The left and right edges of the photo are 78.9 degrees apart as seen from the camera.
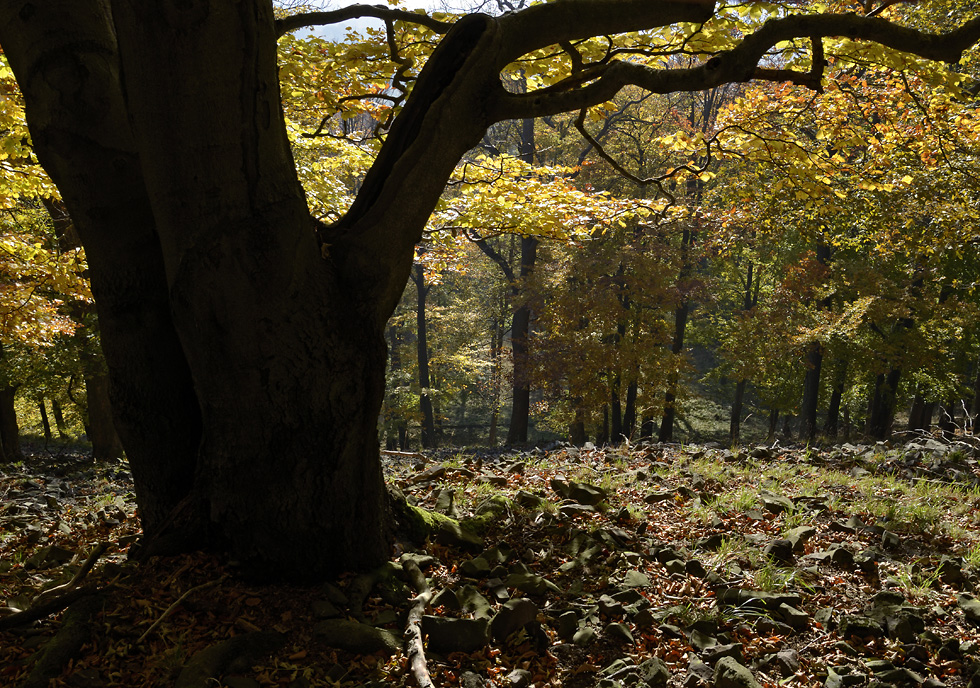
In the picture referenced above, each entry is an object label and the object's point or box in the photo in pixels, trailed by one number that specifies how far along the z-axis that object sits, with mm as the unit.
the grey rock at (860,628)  3002
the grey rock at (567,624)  3025
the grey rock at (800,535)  3816
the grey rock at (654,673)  2670
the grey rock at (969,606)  3066
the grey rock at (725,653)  2795
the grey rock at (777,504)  4451
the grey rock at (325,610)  2869
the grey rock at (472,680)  2623
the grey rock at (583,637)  2961
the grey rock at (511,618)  2951
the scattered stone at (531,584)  3346
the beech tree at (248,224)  2631
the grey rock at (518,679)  2662
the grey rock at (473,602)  3062
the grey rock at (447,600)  3115
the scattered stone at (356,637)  2730
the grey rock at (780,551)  3699
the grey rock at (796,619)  3072
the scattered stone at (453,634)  2854
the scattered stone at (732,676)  2578
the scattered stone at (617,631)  3000
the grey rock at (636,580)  3391
